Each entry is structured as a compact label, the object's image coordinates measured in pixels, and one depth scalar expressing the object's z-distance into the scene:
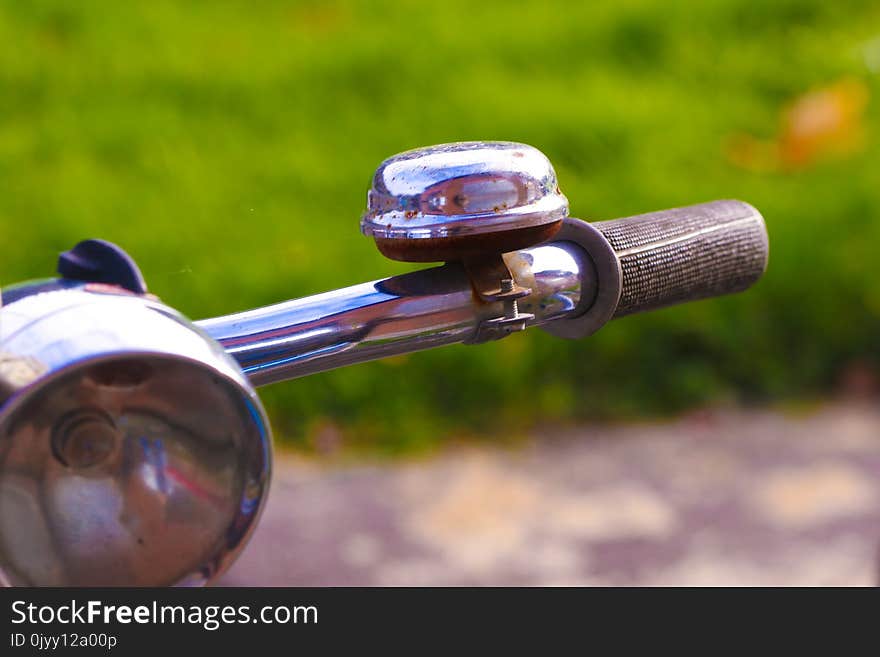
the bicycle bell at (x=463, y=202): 0.71
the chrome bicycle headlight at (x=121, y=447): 0.64
